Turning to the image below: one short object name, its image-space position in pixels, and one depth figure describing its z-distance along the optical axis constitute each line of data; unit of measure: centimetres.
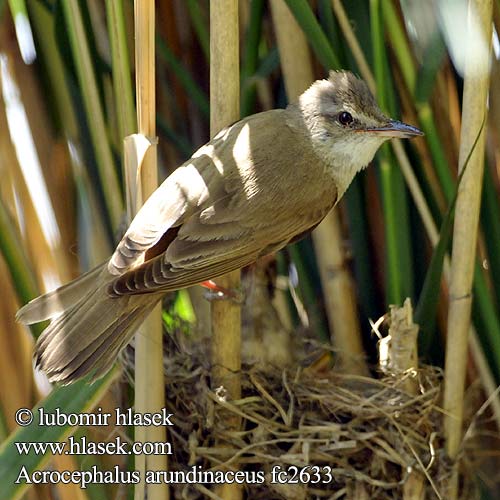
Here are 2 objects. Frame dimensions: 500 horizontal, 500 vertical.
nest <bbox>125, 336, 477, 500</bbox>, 352
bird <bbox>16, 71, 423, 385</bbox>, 347
